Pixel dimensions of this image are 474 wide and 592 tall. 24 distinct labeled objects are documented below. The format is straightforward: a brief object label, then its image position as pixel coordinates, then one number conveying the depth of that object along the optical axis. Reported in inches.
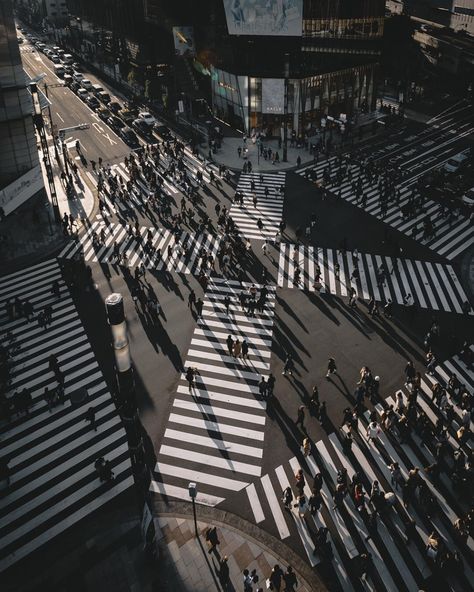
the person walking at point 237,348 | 1087.6
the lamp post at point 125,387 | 411.8
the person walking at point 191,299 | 1243.8
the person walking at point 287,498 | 786.8
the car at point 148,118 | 2593.5
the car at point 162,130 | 2497.2
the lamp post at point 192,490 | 664.4
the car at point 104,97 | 3089.3
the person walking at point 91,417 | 919.7
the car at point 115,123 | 2611.5
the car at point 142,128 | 2540.8
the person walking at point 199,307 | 1234.3
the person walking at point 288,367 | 1045.5
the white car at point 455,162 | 2004.2
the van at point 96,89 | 3273.6
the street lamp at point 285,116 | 2074.2
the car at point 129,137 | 2416.5
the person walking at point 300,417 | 918.5
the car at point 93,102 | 3012.1
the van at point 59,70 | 3943.9
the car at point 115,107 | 2923.2
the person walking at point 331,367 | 1023.6
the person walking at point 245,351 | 1101.1
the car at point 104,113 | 2801.7
